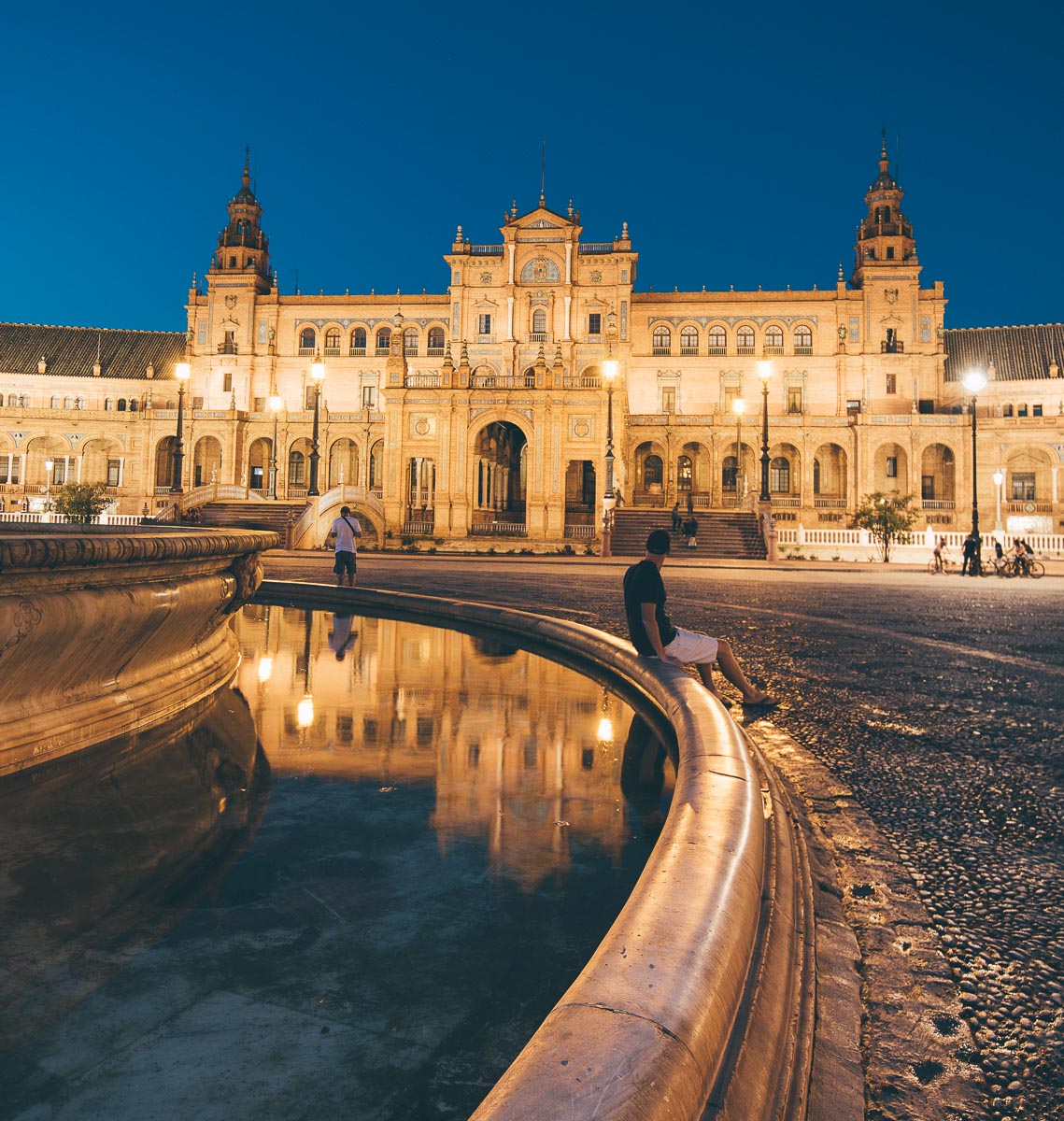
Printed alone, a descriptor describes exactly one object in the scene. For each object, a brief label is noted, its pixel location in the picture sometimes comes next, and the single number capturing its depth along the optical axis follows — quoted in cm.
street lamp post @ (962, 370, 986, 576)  2180
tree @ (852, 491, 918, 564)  2997
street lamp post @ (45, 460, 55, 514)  5284
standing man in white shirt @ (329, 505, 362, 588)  1271
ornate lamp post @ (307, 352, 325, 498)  2558
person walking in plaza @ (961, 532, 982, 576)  2373
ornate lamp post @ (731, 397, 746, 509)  3942
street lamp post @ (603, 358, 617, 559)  3161
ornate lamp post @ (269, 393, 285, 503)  4768
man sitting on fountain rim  521
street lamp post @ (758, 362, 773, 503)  2812
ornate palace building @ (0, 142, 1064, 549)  3850
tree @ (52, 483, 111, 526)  3566
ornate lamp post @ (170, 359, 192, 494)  3002
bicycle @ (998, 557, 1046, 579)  2275
